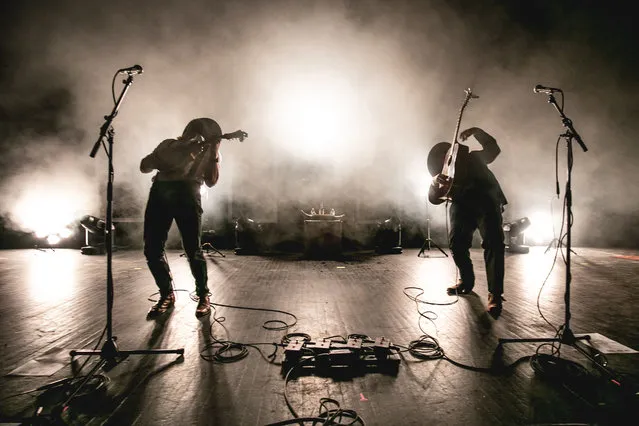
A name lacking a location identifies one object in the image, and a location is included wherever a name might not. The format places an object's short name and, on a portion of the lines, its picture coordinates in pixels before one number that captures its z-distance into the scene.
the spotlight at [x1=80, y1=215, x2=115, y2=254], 7.51
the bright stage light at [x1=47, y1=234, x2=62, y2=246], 8.53
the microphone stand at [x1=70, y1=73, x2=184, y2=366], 2.02
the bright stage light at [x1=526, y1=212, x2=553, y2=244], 9.12
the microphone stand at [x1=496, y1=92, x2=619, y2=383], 2.20
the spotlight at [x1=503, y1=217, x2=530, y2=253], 7.70
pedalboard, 1.96
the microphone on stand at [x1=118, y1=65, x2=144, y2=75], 2.16
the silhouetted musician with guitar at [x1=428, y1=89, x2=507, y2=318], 3.12
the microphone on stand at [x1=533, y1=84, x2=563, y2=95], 2.35
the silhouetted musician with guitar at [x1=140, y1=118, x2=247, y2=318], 2.97
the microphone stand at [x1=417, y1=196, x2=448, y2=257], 7.16
